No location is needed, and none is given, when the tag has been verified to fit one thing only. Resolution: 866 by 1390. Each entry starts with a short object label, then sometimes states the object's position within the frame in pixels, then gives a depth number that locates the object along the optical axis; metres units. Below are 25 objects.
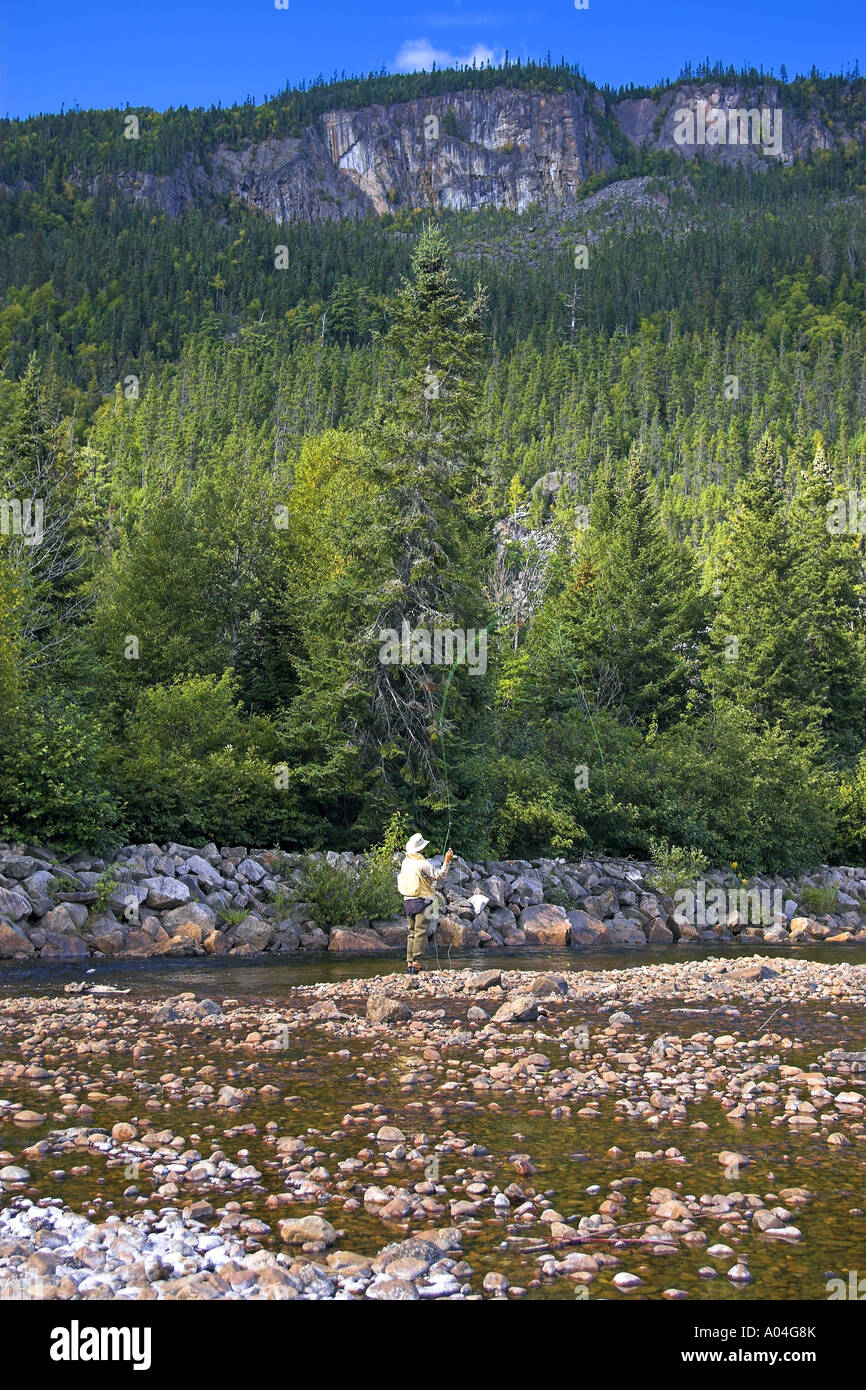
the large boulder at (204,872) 24.47
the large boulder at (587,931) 27.14
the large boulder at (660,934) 28.22
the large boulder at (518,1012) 13.34
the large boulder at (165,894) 22.78
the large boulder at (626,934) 27.33
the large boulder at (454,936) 24.83
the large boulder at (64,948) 19.94
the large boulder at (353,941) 23.56
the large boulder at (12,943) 19.47
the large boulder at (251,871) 25.50
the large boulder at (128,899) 22.05
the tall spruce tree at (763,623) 54.44
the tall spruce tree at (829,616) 56.66
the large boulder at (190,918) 22.08
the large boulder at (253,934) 22.52
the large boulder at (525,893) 28.84
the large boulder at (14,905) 20.30
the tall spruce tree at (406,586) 30.58
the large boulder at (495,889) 27.98
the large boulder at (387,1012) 13.20
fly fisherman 18.31
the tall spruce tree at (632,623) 55.38
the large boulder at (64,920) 20.59
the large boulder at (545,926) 26.69
